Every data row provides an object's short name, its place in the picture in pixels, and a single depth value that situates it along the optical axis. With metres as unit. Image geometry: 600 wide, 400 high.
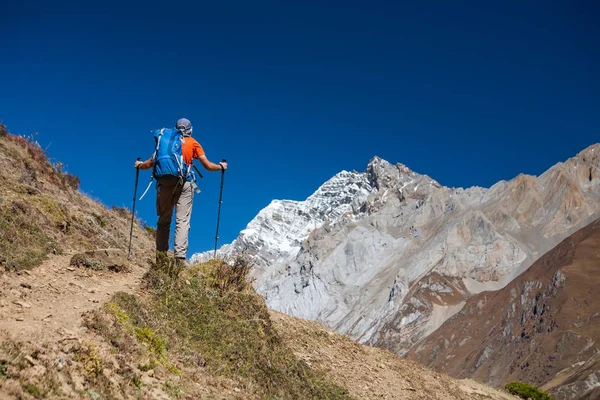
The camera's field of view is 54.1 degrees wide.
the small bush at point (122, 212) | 20.38
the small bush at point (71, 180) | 18.52
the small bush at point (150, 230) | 21.03
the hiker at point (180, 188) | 9.77
